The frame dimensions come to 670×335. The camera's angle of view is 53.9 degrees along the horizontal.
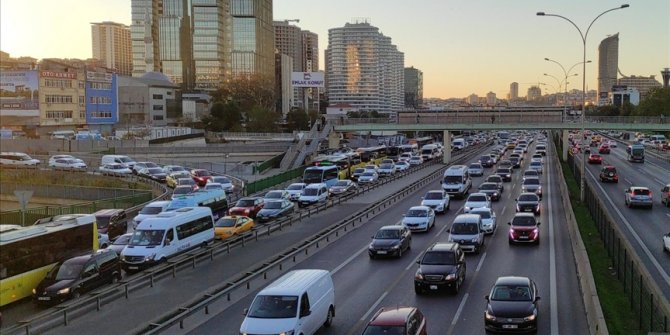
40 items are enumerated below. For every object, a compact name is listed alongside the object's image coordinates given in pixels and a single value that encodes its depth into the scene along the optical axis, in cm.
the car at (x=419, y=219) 3170
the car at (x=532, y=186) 4432
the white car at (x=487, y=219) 3039
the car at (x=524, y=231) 2758
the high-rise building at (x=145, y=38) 19812
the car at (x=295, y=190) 4594
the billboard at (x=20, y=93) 7244
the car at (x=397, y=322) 1328
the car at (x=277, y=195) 4131
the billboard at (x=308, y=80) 12600
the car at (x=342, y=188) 4828
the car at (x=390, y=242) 2548
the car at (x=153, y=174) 5684
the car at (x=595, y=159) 7759
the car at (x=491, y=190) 4403
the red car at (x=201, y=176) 5434
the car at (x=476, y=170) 6309
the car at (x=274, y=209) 3616
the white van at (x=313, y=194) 4353
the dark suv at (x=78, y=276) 1919
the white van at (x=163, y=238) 2339
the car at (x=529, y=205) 3588
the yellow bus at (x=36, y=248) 1892
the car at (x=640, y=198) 3943
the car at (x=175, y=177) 5316
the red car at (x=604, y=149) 9794
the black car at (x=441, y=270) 1941
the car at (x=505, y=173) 5753
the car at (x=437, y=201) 3822
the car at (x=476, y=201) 3591
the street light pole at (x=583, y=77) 4124
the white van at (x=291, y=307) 1442
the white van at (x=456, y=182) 4591
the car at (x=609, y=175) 5588
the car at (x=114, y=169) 5797
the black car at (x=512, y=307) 1534
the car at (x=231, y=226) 3005
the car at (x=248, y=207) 3766
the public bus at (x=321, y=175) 5138
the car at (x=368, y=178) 5695
